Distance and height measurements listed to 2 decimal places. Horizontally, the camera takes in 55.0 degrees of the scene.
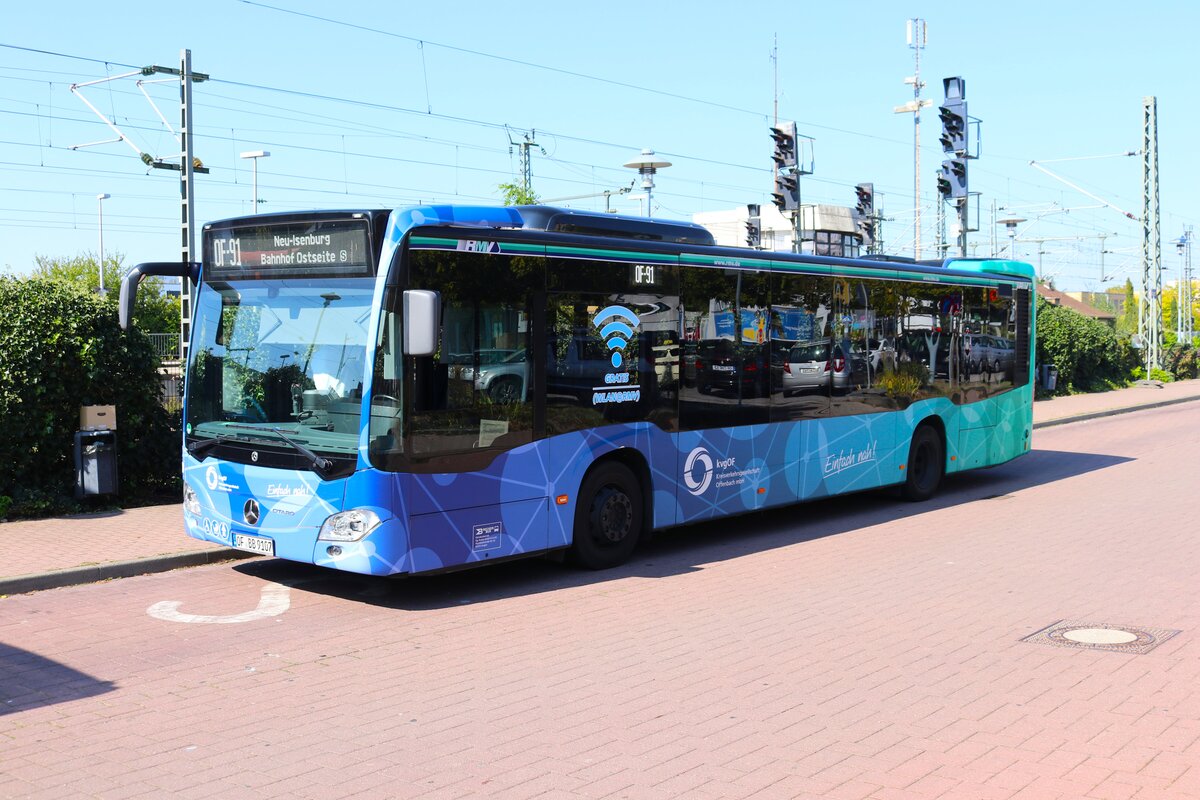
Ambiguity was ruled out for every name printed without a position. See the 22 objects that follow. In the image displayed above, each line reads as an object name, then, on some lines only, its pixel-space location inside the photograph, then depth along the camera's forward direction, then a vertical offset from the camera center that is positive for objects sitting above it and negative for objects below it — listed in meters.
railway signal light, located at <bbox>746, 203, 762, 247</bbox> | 36.12 +4.06
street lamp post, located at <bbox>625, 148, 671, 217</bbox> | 27.04 +4.55
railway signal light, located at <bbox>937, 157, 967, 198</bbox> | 24.86 +3.77
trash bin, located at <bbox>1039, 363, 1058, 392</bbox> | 16.59 -0.37
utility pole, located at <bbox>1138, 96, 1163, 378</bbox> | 41.28 +3.87
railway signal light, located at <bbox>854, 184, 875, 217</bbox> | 35.62 +4.83
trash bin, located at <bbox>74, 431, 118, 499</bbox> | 11.51 -0.98
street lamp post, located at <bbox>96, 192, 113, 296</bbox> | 60.49 +8.35
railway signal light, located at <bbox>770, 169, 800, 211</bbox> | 24.83 +3.55
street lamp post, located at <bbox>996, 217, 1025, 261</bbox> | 52.25 +5.54
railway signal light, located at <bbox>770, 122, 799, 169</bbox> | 24.52 +4.50
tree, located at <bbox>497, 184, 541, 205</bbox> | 34.41 +4.97
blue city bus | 8.03 -0.20
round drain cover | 7.34 -1.85
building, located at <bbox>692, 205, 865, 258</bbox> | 63.03 +8.93
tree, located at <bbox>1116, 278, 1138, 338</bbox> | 87.69 +2.98
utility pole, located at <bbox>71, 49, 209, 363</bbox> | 13.91 +2.65
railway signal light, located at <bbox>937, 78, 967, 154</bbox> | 24.69 +4.96
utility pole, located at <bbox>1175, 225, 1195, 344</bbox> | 85.25 +4.63
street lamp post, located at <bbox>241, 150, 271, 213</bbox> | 36.62 +6.76
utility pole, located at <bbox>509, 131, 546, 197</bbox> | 38.09 +6.70
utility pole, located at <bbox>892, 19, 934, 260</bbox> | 45.31 +9.78
